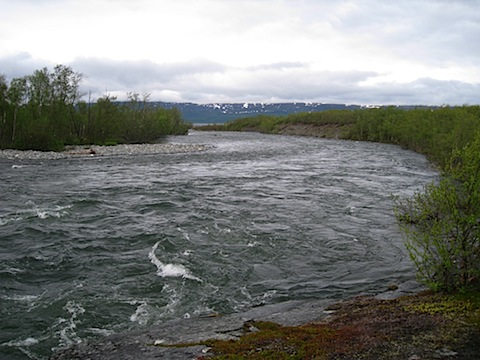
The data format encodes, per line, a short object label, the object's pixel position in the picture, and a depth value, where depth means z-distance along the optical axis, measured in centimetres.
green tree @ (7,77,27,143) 5634
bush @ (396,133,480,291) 1022
